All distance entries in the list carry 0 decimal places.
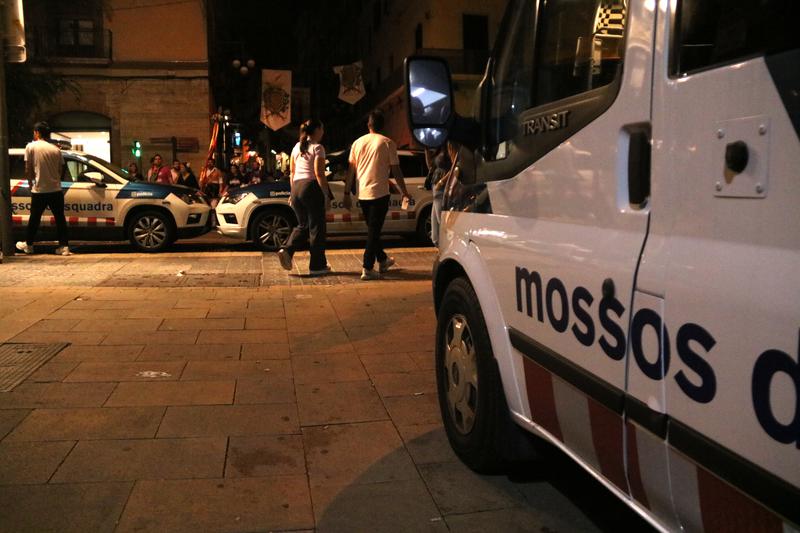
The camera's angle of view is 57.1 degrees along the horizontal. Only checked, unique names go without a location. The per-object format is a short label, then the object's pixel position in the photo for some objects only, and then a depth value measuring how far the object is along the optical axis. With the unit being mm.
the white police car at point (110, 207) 11742
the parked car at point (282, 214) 11719
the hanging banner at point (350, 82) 26516
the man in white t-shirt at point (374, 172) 8664
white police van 1547
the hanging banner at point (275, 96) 23141
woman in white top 8562
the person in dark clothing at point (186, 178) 18484
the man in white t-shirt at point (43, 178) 10484
